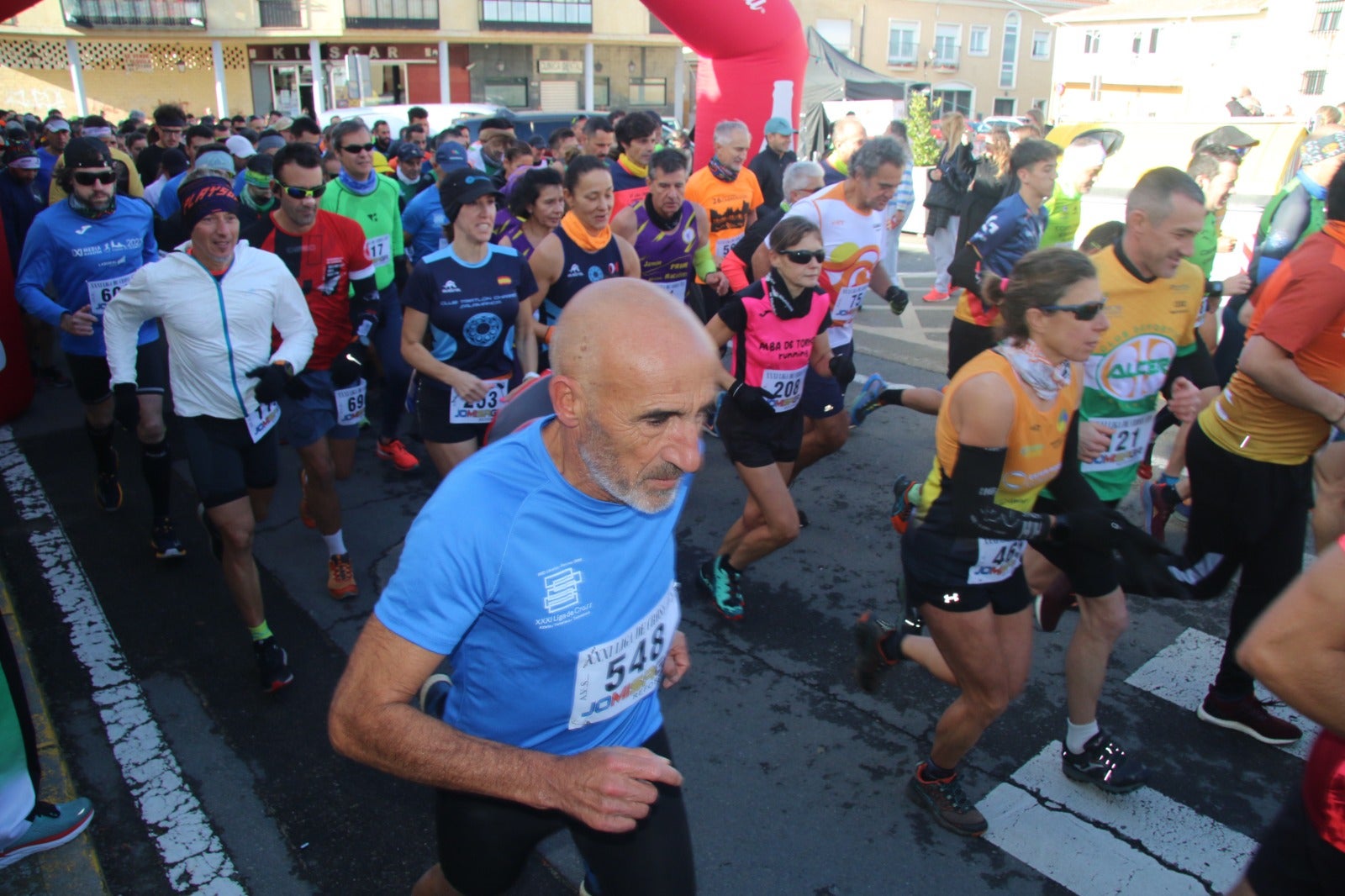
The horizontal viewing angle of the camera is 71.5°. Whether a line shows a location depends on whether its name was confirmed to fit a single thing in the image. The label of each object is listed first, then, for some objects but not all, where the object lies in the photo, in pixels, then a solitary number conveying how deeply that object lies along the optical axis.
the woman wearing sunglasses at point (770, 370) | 4.23
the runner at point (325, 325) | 4.63
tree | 19.23
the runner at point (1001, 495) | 2.76
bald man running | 1.67
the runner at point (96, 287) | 5.11
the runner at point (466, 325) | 4.41
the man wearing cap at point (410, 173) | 9.48
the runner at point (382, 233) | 6.32
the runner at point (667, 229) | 6.02
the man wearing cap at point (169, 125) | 10.68
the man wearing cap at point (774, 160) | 9.32
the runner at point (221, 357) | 3.78
